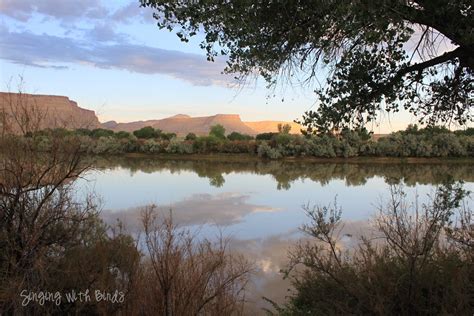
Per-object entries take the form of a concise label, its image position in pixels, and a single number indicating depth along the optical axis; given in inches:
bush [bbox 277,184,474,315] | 204.1
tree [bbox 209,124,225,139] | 2588.6
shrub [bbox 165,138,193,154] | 2001.7
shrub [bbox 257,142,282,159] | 1859.0
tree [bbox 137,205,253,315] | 258.1
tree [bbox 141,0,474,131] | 140.3
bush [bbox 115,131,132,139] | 2298.5
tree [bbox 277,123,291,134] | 2451.9
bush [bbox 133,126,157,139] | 2511.1
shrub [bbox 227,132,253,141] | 2354.8
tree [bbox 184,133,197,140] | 2275.8
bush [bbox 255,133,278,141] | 2130.9
